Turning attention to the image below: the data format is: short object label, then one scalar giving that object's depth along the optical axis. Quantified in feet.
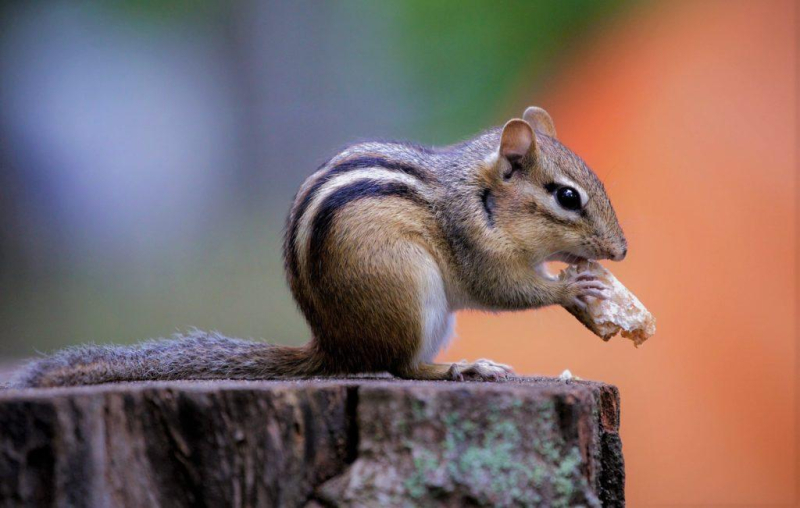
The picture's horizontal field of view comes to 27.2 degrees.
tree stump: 13.43
